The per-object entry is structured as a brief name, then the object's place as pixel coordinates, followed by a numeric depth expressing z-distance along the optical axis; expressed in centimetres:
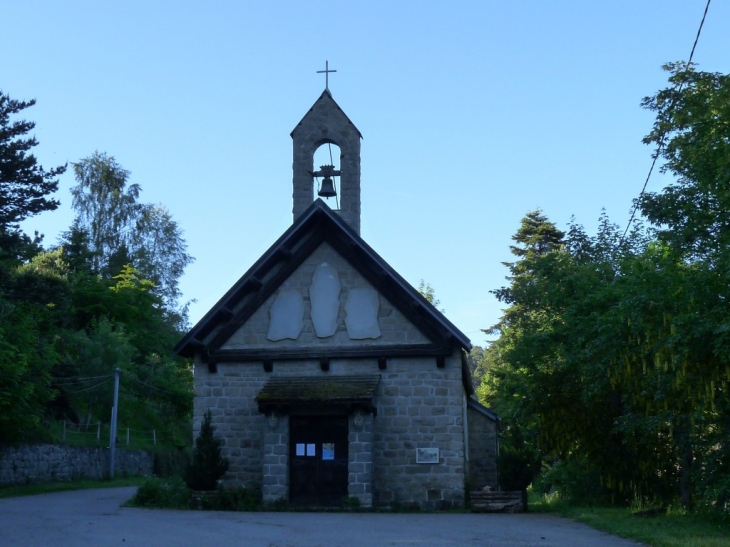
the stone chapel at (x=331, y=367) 2155
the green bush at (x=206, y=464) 2142
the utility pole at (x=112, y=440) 3744
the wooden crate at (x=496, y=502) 2052
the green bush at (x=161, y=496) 2077
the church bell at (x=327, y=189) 2394
